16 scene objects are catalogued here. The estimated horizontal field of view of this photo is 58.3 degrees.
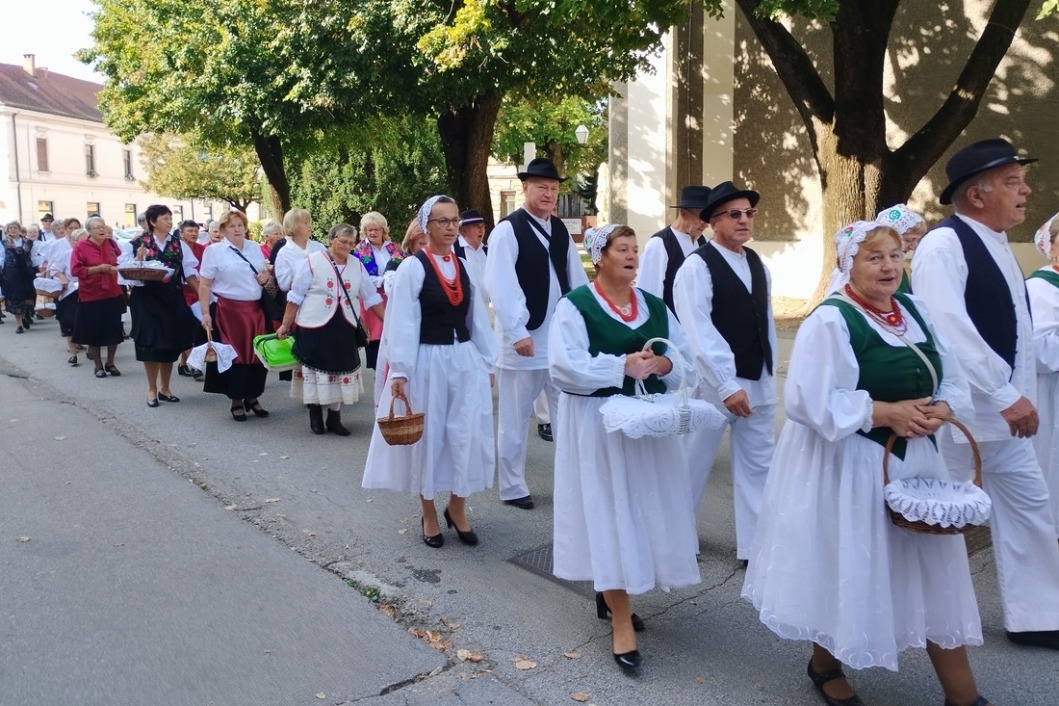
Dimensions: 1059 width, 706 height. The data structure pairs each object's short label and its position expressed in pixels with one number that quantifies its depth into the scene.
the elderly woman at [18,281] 17.20
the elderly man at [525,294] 6.17
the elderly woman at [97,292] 11.48
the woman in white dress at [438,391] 5.45
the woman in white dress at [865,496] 3.25
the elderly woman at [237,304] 9.16
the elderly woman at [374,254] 10.12
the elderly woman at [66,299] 13.65
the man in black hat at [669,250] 6.69
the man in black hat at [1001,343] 4.04
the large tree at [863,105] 12.30
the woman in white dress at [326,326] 8.48
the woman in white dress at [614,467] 3.98
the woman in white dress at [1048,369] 4.57
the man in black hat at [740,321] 5.01
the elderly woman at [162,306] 9.82
